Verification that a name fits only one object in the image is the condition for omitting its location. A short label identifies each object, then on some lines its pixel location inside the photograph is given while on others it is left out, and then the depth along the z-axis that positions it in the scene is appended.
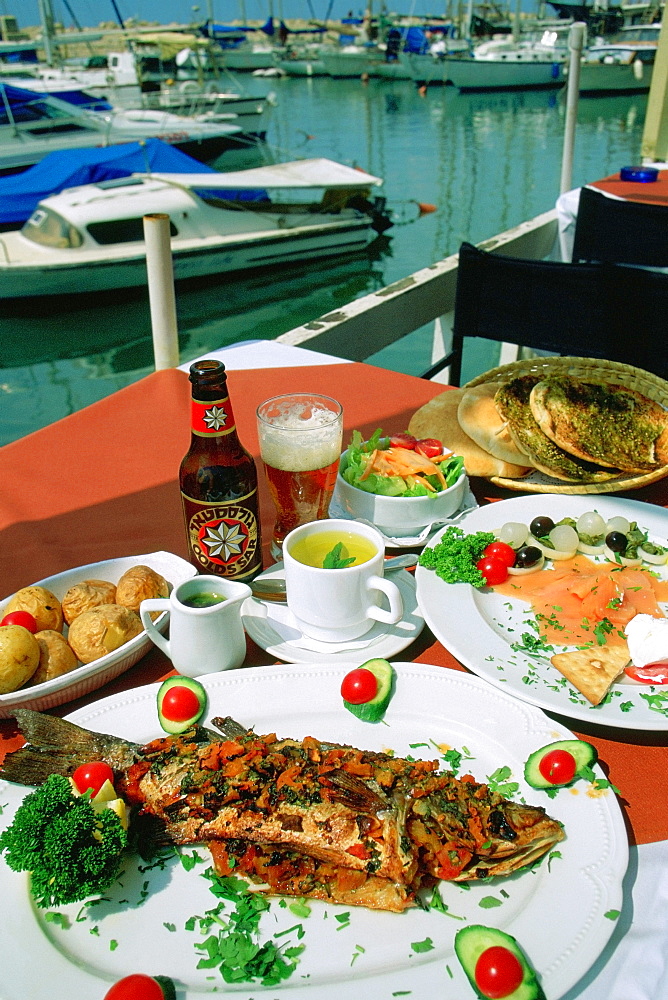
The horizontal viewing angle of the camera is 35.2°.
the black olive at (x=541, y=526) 0.96
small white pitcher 0.79
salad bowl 0.96
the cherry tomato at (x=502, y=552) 0.92
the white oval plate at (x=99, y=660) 0.77
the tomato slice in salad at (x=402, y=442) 1.03
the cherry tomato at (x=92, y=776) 0.68
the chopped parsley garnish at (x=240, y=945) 0.63
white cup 0.82
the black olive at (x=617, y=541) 0.94
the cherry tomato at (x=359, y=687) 0.77
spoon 0.90
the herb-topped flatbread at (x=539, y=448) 1.05
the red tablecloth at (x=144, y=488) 0.76
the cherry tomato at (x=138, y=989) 0.61
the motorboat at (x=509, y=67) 38.35
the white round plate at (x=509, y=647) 0.76
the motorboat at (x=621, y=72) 36.04
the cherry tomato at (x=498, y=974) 0.61
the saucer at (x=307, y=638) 0.84
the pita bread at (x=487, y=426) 1.07
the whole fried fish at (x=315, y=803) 0.67
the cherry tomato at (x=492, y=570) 0.91
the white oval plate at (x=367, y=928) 0.62
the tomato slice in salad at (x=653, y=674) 0.79
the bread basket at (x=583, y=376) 1.03
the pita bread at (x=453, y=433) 1.07
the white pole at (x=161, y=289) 1.39
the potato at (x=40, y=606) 0.83
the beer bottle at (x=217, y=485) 0.86
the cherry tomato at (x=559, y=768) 0.70
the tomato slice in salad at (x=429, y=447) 1.02
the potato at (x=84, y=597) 0.85
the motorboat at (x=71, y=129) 16.99
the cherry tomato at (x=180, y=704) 0.77
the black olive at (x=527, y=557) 0.93
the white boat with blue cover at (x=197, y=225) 12.32
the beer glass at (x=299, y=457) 0.96
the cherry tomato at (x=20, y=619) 0.81
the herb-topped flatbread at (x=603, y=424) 1.05
